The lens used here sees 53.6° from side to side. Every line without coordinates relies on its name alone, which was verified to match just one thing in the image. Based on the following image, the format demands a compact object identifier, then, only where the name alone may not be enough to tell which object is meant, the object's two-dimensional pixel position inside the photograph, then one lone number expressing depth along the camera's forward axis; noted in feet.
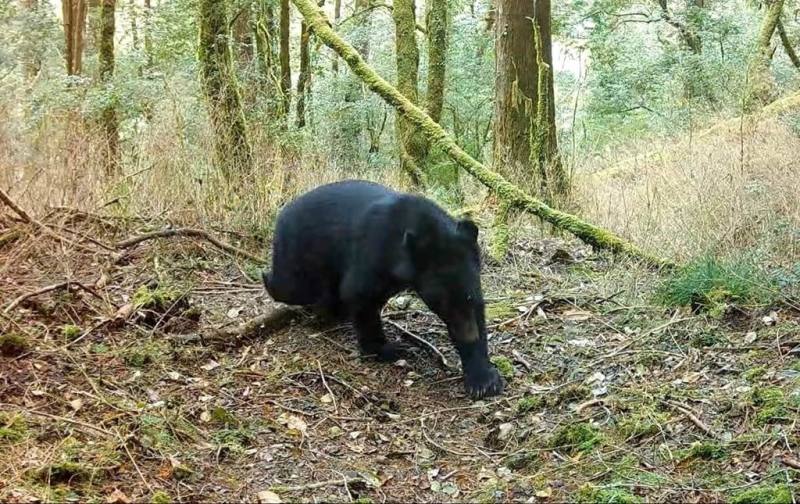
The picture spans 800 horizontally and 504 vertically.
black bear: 15.25
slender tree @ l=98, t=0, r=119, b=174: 39.47
